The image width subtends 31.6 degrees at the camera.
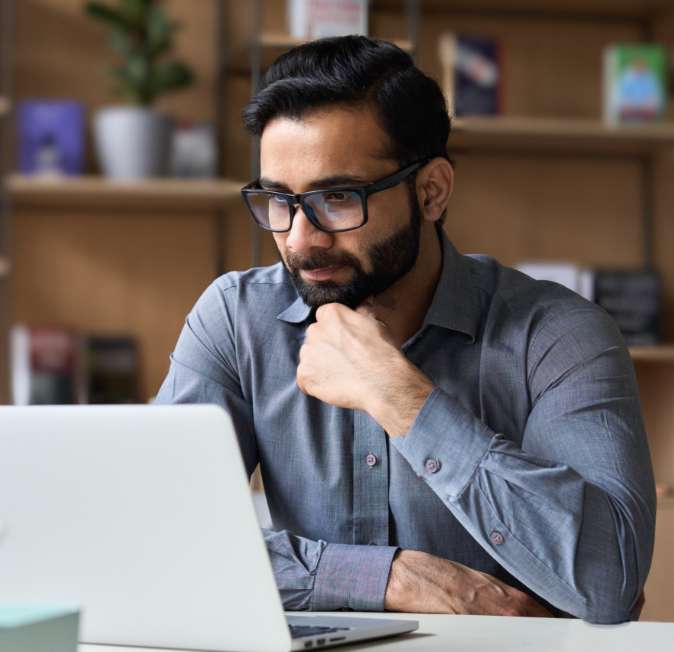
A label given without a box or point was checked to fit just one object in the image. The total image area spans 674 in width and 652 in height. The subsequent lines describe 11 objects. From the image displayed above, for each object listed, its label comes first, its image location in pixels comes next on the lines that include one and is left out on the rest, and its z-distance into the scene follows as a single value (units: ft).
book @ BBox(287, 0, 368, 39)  9.45
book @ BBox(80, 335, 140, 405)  9.69
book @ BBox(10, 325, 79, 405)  9.48
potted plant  9.53
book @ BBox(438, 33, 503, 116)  9.92
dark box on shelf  10.12
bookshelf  9.96
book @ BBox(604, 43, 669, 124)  10.08
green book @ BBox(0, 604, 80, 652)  2.80
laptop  3.03
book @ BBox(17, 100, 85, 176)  9.69
